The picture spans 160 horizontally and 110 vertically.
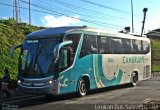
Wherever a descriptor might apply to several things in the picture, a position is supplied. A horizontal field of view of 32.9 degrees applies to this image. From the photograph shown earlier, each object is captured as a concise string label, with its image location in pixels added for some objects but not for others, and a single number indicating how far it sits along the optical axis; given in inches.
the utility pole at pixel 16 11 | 912.1
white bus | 450.6
